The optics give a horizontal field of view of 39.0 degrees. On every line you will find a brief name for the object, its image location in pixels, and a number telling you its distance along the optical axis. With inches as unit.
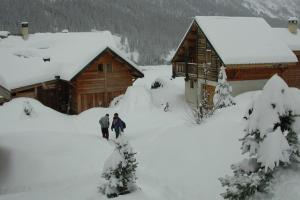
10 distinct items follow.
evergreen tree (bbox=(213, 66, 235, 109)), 910.9
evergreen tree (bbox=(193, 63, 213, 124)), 685.9
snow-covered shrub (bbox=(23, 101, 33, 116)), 981.8
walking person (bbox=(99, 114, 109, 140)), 769.6
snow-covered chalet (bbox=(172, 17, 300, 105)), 1063.0
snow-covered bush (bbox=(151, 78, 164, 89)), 1414.9
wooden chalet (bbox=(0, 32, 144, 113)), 1113.4
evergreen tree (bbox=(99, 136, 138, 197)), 448.5
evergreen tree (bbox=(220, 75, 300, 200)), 314.3
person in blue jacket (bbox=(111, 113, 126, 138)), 749.9
